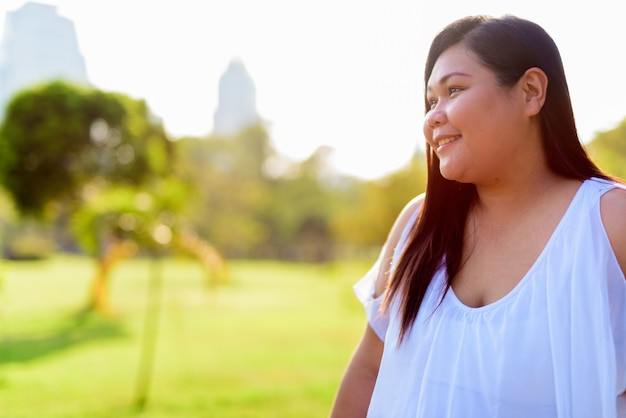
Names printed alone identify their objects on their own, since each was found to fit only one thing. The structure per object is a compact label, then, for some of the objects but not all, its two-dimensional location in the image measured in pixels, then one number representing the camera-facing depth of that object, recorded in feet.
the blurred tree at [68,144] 33.73
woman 3.10
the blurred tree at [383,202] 47.78
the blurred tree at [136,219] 19.40
